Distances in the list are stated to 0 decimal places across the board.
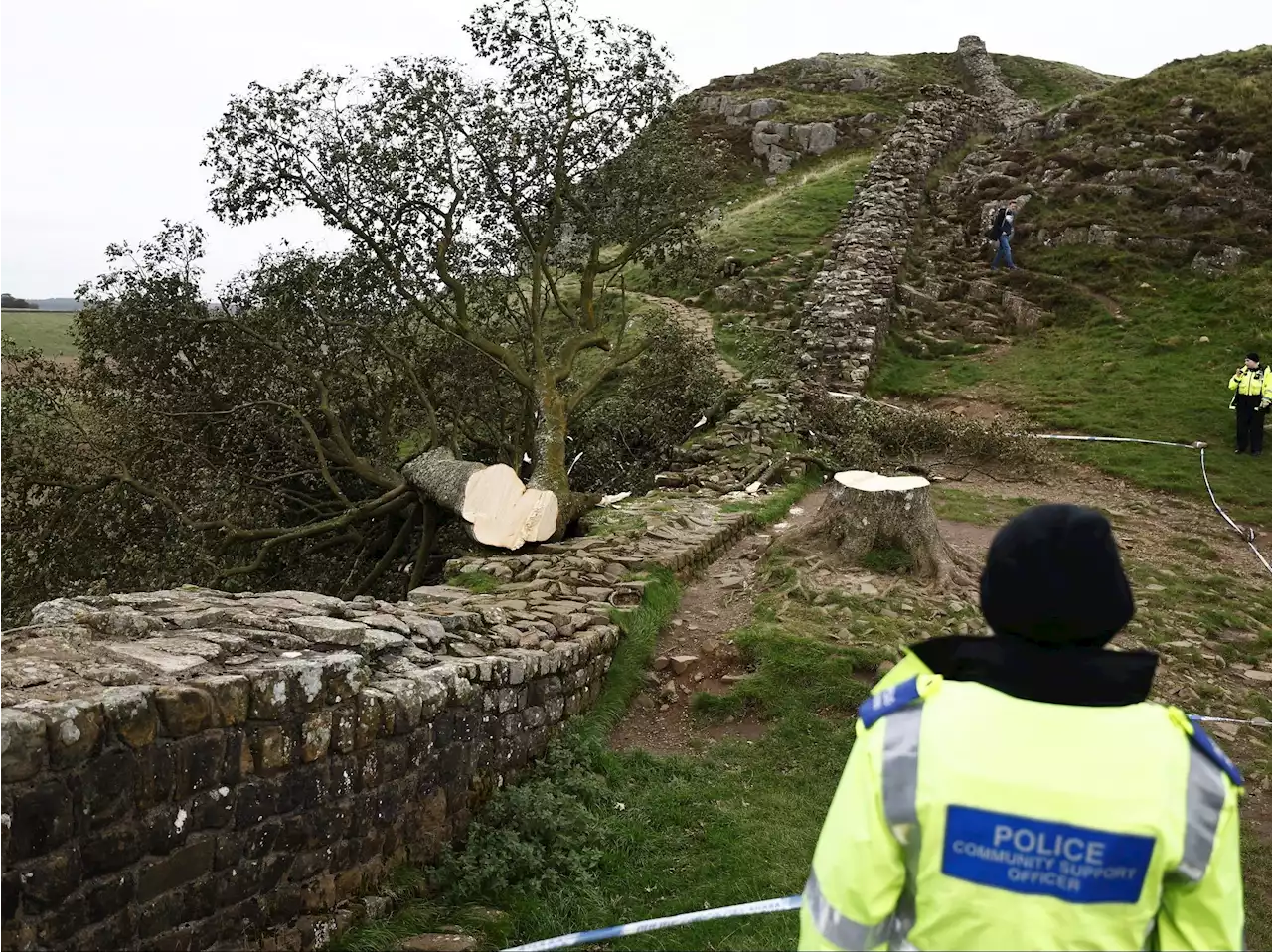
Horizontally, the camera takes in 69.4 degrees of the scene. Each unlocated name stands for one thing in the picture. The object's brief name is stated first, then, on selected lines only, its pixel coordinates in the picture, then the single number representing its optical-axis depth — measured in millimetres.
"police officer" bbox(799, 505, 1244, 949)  2031
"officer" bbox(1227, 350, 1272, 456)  13734
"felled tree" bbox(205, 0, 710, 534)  12648
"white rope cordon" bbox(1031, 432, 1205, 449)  14305
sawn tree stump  9016
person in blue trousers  22250
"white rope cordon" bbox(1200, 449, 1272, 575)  10691
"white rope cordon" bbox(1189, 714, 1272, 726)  6797
